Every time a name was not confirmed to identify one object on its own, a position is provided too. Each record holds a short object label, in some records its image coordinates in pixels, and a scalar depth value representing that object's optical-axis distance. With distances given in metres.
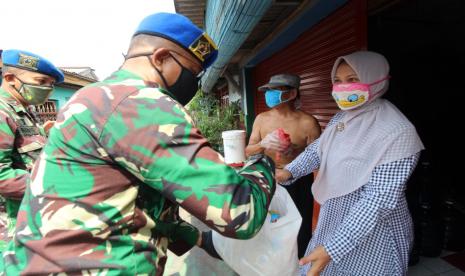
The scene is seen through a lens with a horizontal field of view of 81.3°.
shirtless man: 2.80
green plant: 7.79
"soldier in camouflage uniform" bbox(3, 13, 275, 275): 0.84
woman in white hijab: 1.27
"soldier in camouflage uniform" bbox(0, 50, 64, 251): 1.95
